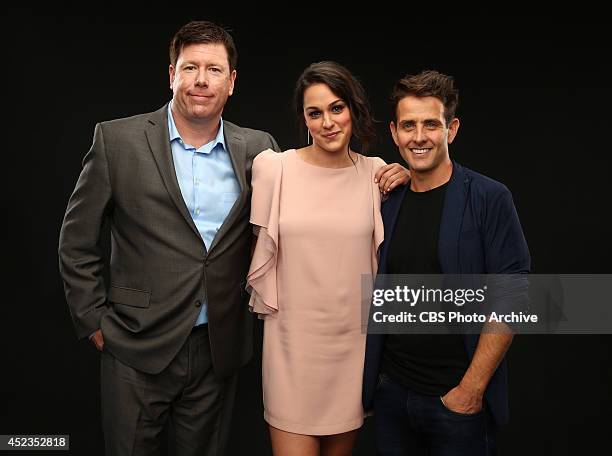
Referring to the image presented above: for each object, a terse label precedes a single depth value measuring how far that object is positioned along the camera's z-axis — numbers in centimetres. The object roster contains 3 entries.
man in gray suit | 269
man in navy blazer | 241
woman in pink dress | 260
